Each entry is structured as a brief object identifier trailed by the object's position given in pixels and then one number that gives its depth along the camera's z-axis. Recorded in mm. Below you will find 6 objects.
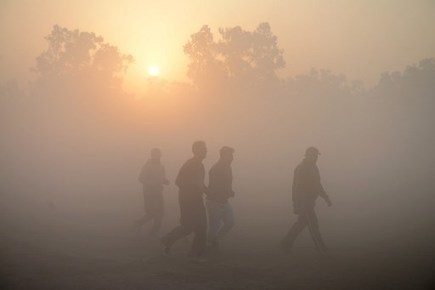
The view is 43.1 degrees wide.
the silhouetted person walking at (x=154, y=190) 13695
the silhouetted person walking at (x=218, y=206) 11508
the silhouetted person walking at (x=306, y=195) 11461
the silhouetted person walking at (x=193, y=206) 10344
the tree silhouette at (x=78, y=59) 89875
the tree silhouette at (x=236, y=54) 80438
